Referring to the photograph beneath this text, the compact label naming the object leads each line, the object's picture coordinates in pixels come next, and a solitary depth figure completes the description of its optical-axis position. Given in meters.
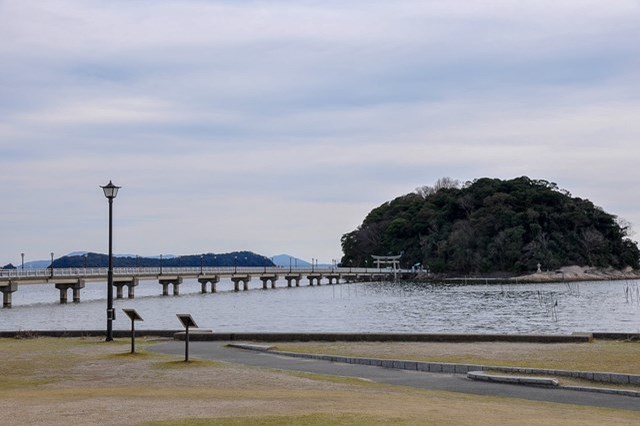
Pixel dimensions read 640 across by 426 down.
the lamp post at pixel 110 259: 25.35
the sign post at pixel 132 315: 21.25
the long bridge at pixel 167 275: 82.25
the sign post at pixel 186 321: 19.33
